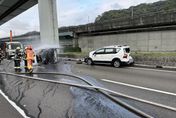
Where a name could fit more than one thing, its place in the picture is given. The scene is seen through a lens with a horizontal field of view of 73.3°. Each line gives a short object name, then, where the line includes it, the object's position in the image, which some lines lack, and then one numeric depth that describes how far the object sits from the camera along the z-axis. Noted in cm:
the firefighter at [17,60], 785
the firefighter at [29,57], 756
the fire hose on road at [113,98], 288
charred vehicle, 1091
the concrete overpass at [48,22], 1204
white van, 947
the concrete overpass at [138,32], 1154
